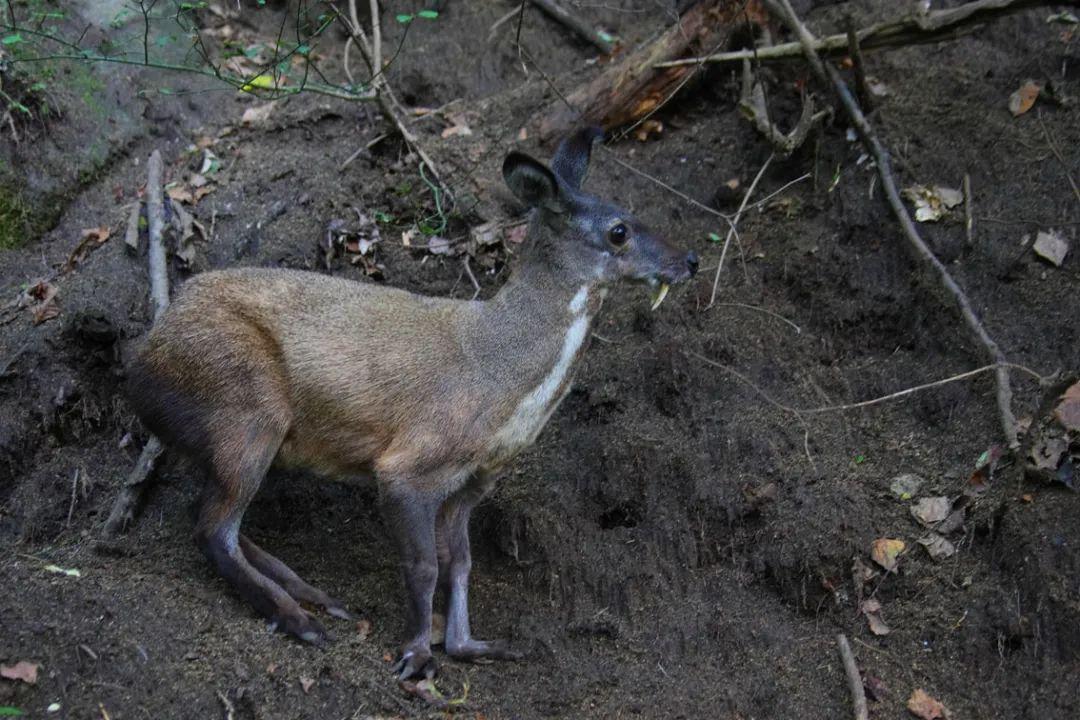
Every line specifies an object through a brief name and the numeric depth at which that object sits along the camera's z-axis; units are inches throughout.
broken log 327.0
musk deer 229.9
